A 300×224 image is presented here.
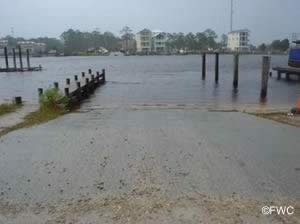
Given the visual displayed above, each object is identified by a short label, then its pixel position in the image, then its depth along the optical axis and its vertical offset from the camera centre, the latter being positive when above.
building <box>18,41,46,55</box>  139.82 +6.16
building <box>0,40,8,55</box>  130.22 +9.10
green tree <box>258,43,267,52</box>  152.91 +5.19
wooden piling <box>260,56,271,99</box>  19.06 -1.22
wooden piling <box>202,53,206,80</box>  34.70 -1.10
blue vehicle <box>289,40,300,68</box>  36.09 +0.06
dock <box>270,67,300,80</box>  33.77 -1.76
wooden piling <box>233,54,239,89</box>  26.00 -1.25
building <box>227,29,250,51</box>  143.31 +8.76
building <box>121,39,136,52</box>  152.81 +5.37
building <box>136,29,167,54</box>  144.25 +8.84
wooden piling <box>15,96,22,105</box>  13.66 -1.89
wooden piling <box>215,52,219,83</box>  31.17 -0.93
